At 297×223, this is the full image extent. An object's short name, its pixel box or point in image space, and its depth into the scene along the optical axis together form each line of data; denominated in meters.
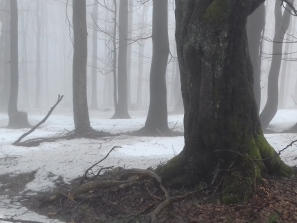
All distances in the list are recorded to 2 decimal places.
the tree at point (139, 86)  46.50
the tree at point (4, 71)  27.67
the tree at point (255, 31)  14.43
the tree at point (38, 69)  46.21
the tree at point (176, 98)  28.92
